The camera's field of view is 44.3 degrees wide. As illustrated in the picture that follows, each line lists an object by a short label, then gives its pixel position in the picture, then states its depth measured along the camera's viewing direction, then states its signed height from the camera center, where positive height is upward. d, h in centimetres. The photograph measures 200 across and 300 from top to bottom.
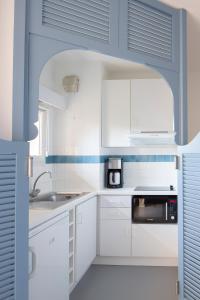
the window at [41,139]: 291 +20
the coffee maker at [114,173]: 323 -23
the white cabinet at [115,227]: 295 -85
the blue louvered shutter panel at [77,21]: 126 +75
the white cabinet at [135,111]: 316 +57
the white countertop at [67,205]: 155 -42
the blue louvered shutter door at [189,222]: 160 -45
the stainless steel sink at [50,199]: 208 -45
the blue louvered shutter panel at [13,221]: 108 -30
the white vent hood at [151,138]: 310 +23
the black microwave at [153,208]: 294 -63
